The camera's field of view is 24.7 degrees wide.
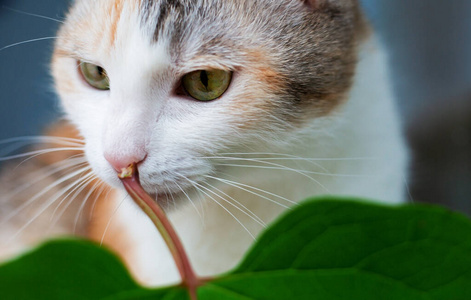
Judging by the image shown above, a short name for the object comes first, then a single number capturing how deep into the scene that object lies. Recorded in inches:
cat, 14.2
